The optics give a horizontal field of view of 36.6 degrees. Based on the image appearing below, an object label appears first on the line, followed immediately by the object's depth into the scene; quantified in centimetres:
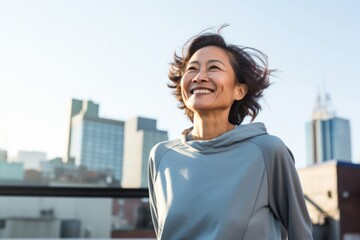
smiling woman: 105
